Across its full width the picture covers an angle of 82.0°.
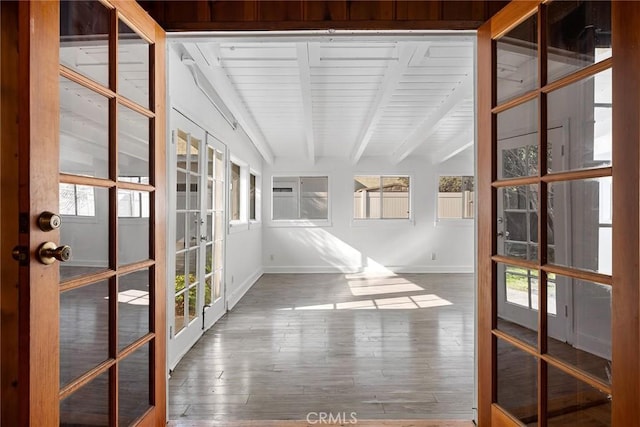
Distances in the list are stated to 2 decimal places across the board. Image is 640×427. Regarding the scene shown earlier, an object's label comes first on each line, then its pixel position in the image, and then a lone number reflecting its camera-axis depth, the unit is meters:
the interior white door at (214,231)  3.61
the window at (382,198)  7.55
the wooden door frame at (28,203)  0.98
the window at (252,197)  6.89
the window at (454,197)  7.48
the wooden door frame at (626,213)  1.01
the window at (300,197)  7.57
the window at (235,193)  5.46
